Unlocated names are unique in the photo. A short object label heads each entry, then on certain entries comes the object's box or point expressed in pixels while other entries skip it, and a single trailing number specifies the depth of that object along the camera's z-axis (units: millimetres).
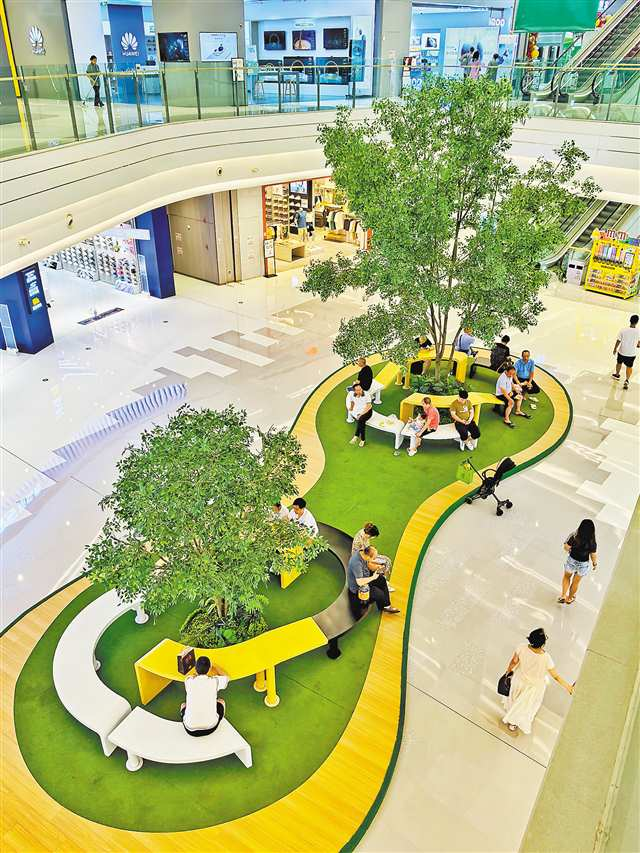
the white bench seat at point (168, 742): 5059
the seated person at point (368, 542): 6537
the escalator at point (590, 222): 18672
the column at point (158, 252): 15438
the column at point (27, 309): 12641
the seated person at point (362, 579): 6453
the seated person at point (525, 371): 11062
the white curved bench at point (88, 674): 5363
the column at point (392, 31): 19000
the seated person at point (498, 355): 11617
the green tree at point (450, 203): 8234
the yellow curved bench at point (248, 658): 5641
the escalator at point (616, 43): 18625
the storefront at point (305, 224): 19312
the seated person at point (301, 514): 6848
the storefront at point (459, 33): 29969
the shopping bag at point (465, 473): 8438
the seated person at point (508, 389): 10367
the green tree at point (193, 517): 4883
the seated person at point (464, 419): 9617
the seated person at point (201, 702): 5148
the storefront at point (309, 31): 24938
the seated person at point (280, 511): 6519
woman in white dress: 5391
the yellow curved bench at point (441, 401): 10289
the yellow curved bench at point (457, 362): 11570
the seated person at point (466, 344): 12234
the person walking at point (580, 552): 6613
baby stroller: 8328
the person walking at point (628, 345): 11312
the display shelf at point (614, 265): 15953
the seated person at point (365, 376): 10383
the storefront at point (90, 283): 13062
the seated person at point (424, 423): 9500
